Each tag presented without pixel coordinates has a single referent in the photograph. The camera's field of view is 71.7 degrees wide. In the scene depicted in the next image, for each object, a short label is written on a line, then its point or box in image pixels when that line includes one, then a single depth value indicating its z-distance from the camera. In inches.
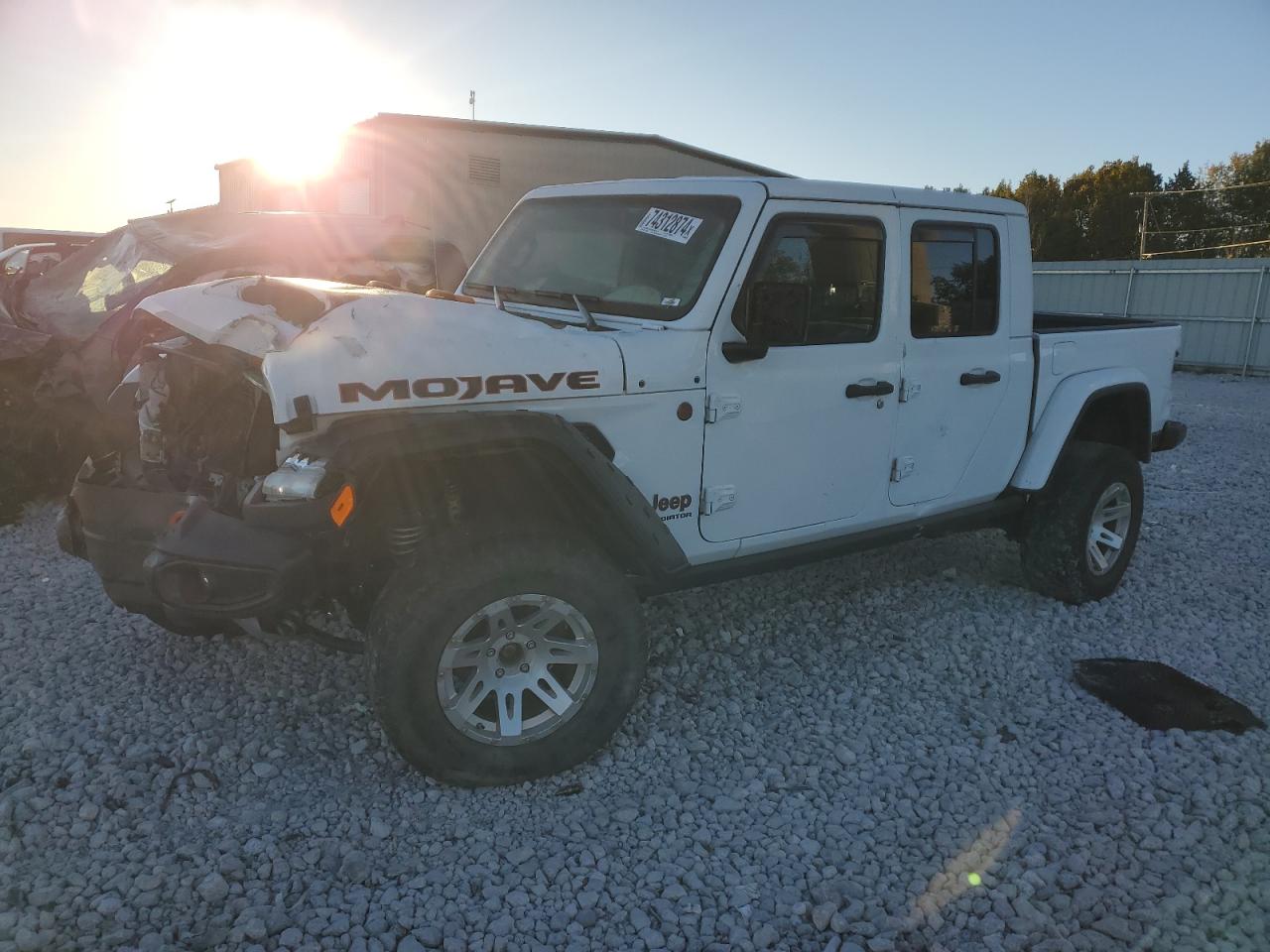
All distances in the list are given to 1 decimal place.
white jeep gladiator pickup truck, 104.9
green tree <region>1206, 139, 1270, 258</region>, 1616.6
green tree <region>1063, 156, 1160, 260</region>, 1642.5
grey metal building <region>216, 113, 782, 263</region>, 647.1
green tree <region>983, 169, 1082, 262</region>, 1649.9
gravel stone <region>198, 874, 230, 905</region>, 97.0
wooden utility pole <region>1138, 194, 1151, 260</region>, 1588.3
